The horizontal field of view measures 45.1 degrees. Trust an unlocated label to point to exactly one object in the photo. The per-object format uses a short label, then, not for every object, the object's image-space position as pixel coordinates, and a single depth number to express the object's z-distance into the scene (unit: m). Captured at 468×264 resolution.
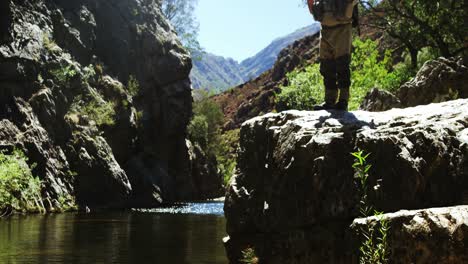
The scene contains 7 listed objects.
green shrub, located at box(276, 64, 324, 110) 62.41
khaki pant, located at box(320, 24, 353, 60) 10.98
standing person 10.79
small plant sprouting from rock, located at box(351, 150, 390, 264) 6.41
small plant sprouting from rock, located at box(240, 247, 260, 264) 9.73
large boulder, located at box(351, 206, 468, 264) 5.99
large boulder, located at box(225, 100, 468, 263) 7.40
